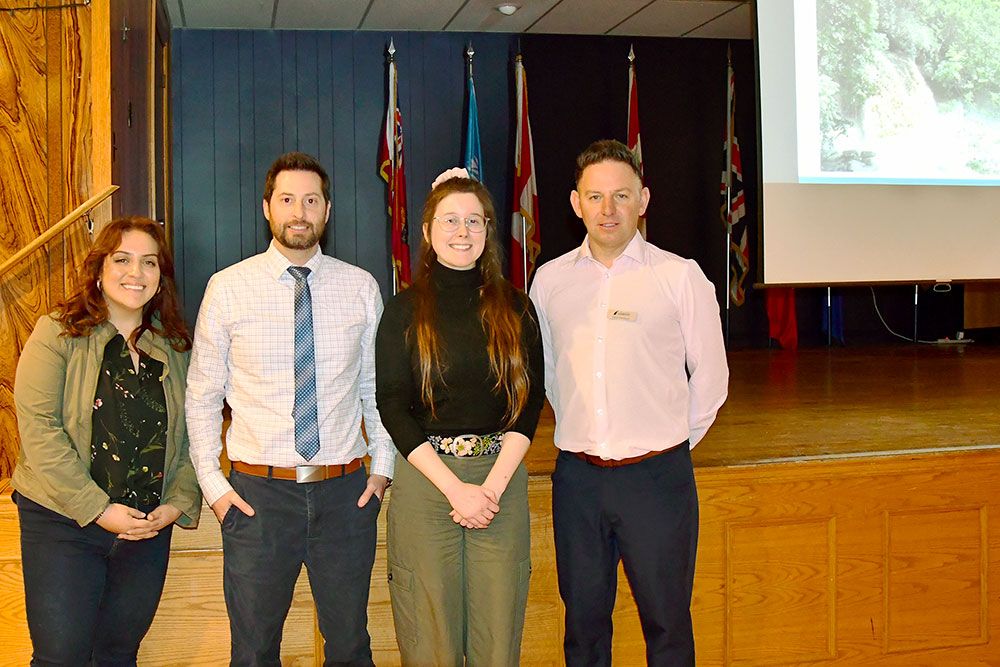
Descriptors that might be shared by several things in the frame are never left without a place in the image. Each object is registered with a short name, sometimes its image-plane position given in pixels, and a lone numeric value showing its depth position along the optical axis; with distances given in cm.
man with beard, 201
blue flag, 682
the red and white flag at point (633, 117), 701
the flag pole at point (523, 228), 690
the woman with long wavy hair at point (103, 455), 191
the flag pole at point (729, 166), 728
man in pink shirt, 212
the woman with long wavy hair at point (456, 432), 196
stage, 267
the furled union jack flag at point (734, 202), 729
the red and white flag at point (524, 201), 690
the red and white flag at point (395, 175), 671
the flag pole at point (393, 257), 671
